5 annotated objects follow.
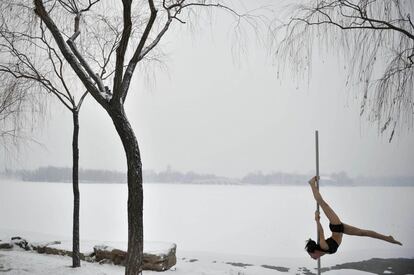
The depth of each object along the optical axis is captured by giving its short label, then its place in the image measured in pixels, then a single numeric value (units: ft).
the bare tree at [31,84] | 22.94
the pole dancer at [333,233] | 11.25
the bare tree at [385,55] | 13.35
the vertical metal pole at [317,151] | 13.96
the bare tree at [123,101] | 14.10
